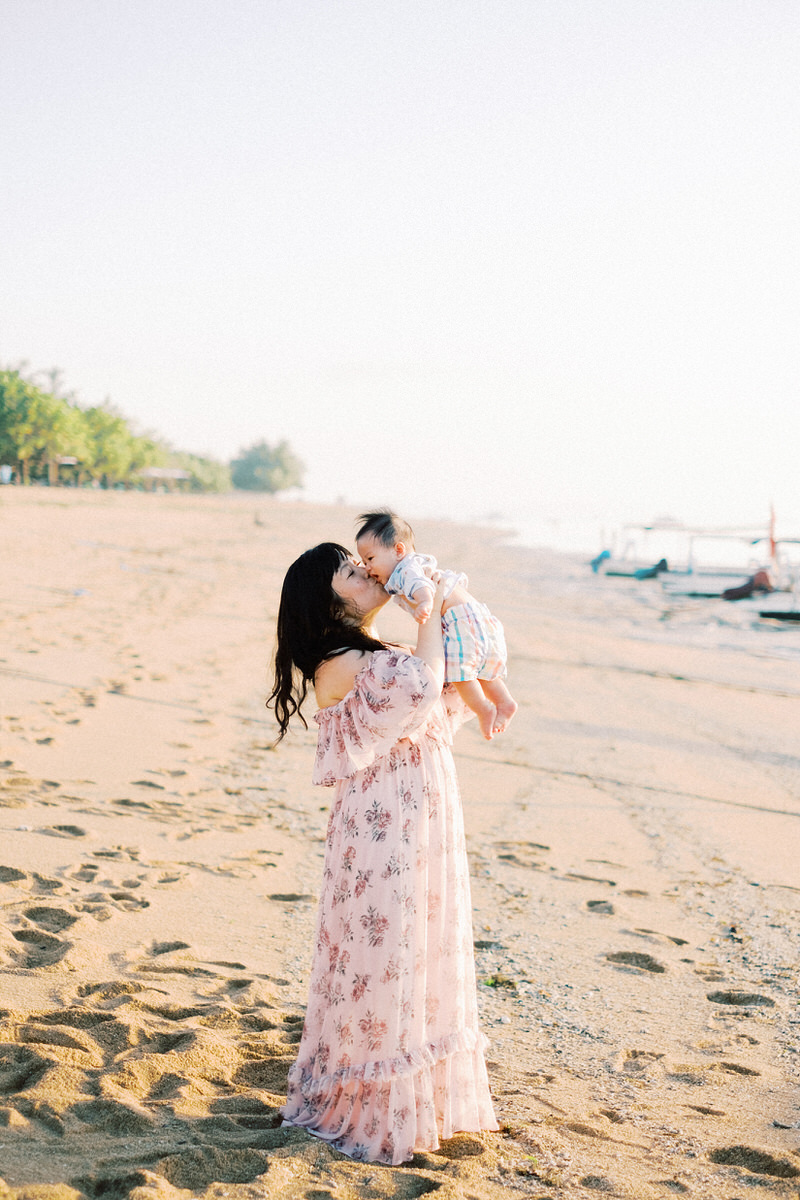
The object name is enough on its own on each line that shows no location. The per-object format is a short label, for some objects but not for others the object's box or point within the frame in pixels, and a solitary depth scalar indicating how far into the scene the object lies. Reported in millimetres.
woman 2566
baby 2654
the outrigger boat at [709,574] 26172
